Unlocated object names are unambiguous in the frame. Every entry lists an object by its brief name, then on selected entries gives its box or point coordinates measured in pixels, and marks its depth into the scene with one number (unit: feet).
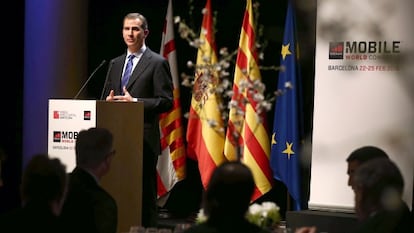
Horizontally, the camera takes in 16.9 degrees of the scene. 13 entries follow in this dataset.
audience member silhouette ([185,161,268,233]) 14.73
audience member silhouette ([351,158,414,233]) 16.73
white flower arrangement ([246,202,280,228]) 19.19
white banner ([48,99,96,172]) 27.58
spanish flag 38.25
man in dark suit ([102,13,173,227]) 30.39
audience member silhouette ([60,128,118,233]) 18.16
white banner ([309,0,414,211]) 29.73
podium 27.84
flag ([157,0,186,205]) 40.08
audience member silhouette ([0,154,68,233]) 15.77
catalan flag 37.19
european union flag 36.36
